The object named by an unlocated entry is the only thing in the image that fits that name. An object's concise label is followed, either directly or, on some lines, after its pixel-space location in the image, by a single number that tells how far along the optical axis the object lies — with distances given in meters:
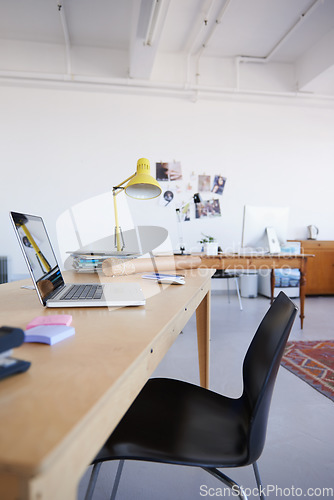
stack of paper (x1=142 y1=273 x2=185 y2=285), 1.27
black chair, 0.74
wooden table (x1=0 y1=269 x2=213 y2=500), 0.30
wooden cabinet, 4.66
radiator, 4.34
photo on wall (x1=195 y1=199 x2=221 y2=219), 4.82
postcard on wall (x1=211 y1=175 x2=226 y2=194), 4.81
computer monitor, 3.14
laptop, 0.86
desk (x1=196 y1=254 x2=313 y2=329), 3.07
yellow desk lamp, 1.75
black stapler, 0.44
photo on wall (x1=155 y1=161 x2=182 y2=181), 4.71
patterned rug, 1.97
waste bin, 4.70
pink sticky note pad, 0.68
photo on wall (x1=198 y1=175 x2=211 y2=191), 4.78
